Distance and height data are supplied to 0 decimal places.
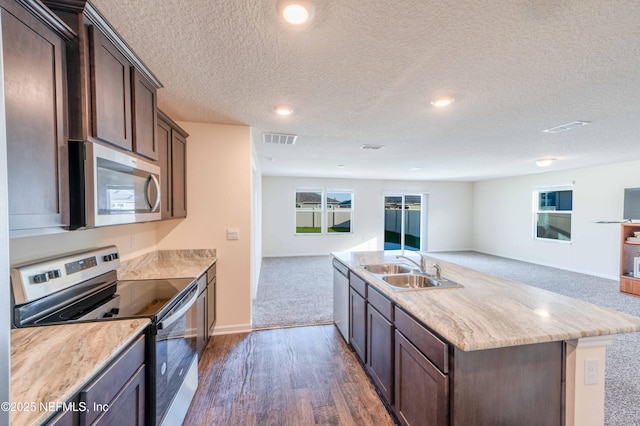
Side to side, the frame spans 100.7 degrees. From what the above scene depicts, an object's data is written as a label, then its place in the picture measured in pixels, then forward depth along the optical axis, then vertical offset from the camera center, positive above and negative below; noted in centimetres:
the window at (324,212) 789 -15
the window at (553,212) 619 -12
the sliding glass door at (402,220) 853 -44
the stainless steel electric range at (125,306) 133 -59
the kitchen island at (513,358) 124 -75
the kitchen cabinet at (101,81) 125 +67
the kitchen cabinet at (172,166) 232 +40
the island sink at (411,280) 221 -64
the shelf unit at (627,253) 454 -81
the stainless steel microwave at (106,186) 124 +11
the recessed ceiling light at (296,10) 121 +93
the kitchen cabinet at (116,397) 91 -75
